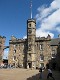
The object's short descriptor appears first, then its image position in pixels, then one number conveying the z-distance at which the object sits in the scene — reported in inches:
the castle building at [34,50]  880.7
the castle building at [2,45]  992.0
